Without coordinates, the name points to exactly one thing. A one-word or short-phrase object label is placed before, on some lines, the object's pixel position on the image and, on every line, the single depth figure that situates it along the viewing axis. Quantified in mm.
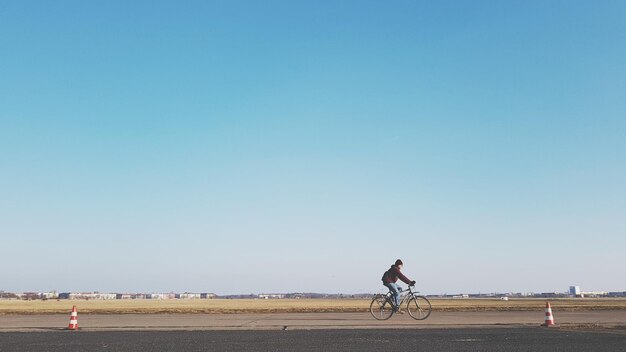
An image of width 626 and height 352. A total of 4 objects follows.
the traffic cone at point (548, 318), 14364
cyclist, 17672
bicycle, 17562
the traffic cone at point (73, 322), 14195
